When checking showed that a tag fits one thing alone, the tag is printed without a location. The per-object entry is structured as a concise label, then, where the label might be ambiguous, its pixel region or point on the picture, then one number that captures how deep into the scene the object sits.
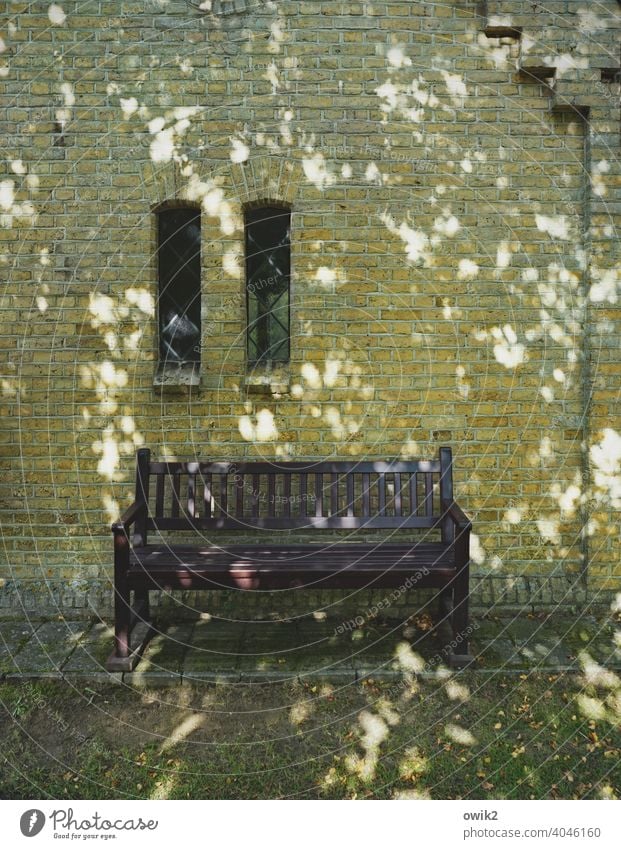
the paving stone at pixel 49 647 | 4.07
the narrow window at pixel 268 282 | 5.09
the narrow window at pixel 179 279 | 5.10
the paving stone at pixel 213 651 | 3.96
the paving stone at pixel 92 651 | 4.05
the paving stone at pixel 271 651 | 3.98
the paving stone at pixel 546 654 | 4.12
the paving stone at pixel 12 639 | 4.13
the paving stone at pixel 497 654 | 4.09
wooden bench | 4.00
